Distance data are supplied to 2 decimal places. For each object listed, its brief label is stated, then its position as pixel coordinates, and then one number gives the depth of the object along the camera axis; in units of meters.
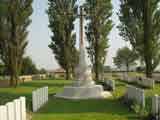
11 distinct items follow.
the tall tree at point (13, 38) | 29.95
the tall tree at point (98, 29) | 39.97
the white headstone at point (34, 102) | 13.24
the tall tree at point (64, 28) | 41.66
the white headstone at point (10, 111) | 7.99
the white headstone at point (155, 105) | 10.09
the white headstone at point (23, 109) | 9.58
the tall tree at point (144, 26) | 29.38
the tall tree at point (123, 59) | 67.61
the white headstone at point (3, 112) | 7.46
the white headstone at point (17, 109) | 8.82
